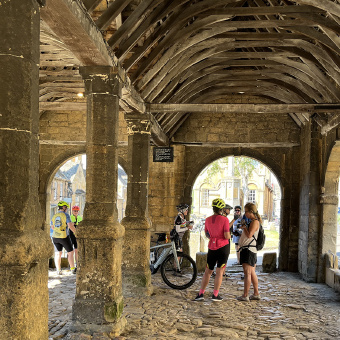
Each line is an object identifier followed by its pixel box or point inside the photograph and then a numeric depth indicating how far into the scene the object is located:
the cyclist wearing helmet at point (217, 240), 6.67
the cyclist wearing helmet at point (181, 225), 8.42
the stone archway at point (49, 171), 12.33
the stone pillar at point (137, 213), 7.14
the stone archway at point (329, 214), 9.63
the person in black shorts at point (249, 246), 6.73
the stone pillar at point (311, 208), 9.90
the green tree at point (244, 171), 34.04
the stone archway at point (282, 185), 11.73
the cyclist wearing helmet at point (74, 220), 9.05
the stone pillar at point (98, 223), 4.91
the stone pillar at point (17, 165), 2.58
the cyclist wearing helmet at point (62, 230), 8.71
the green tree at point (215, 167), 30.10
